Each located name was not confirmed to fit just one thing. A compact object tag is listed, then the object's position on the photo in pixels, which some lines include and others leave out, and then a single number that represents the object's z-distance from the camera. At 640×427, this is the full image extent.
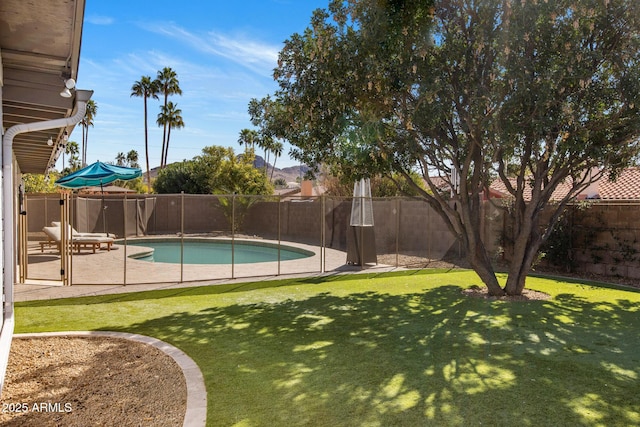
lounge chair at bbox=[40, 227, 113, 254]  15.20
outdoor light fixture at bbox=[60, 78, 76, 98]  4.81
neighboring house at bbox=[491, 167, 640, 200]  20.65
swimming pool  17.59
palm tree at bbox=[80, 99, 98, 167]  54.27
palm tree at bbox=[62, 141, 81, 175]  64.62
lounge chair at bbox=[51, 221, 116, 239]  16.52
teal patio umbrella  14.21
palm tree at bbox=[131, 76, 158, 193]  47.78
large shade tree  7.48
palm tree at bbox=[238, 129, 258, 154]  57.87
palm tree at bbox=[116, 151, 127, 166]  99.94
